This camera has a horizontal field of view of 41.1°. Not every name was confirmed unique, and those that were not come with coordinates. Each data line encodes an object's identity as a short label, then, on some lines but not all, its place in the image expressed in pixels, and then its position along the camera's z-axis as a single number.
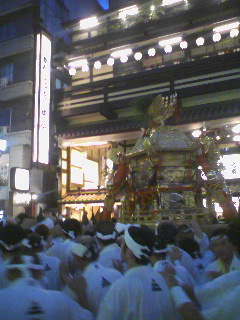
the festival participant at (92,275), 2.81
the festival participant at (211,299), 2.03
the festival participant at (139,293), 2.12
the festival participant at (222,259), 3.15
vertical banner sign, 16.86
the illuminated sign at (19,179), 17.12
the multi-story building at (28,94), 17.34
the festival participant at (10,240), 2.79
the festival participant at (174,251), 3.57
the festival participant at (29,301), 2.07
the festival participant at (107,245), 3.64
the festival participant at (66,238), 4.15
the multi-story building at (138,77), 16.64
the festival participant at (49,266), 3.49
